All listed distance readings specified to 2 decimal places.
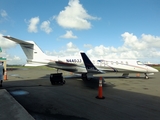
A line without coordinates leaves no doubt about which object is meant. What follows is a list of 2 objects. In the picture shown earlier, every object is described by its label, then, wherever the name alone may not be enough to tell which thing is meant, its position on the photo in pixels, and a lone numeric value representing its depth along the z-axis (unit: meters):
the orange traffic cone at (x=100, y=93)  7.72
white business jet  16.92
